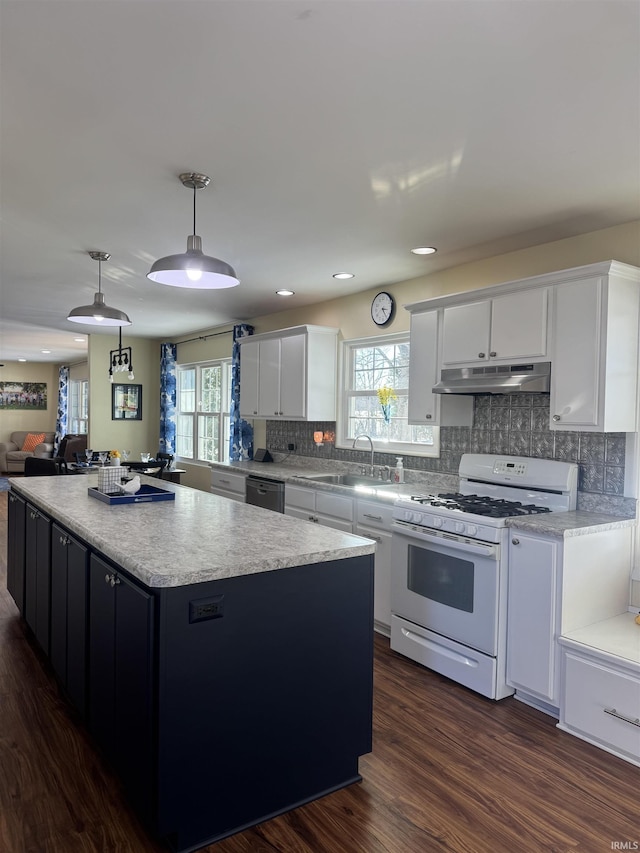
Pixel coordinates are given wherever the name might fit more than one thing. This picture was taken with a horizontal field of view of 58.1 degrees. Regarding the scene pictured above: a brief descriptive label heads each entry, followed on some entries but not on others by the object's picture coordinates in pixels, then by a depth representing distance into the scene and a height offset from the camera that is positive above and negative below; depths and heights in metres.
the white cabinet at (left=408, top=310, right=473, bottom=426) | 3.79 +0.20
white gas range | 2.88 -0.79
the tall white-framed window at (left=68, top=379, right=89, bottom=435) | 12.76 +0.13
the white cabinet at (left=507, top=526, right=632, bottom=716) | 2.67 -0.84
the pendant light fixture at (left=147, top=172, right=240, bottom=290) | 2.44 +0.63
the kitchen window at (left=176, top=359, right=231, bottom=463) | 7.42 +0.05
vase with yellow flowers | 4.55 +0.15
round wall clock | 4.64 +0.89
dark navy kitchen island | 1.76 -0.85
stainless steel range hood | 3.13 +0.23
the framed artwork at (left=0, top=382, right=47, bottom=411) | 13.77 +0.40
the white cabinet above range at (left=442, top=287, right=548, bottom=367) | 3.14 +0.52
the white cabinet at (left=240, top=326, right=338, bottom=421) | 5.10 +0.39
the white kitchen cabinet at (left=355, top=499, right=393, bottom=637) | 3.65 -0.87
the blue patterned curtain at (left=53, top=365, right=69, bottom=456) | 13.27 +0.20
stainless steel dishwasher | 4.73 -0.66
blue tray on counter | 3.00 -0.45
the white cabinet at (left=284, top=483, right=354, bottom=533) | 3.98 -0.67
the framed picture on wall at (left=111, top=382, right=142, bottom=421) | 8.54 +0.17
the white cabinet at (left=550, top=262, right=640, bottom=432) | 2.84 +0.35
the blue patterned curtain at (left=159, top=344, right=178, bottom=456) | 8.27 +0.24
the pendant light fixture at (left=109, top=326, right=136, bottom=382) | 6.26 +0.53
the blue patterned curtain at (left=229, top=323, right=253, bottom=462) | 6.36 -0.15
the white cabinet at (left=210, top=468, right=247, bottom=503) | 5.34 -0.67
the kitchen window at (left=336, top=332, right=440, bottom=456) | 4.54 +0.16
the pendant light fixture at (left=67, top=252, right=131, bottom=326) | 3.69 +0.63
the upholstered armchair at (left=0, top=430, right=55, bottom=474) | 12.39 -0.86
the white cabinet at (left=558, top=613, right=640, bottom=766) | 2.38 -1.15
